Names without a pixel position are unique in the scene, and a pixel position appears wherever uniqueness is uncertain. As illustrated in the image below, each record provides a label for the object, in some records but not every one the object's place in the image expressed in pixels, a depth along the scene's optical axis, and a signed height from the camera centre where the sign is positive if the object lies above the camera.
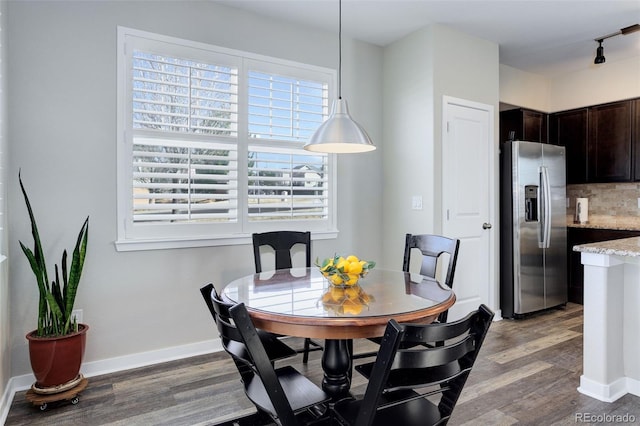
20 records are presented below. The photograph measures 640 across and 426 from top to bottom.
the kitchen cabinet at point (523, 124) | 4.75 +1.07
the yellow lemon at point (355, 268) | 1.95 -0.28
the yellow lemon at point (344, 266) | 1.95 -0.27
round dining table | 1.56 -0.41
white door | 3.65 +0.14
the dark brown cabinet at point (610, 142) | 4.42 +0.79
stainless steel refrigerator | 3.99 -0.18
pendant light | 2.21 +0.45
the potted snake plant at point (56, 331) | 2.25 -0.72
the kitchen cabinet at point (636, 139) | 4.33 +0.79
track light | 3.57 +1.66
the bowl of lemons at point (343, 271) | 1.96 -0.29
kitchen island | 2.41 -0.70
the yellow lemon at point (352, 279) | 1.96 -0.34
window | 2.86 +0.54
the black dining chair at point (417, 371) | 1.19 -0.54
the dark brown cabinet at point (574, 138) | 4.79 +0.91
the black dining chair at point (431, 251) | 2.55 -0.27
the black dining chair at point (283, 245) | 2.86 -0.24
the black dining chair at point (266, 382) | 1.37 -0.71
